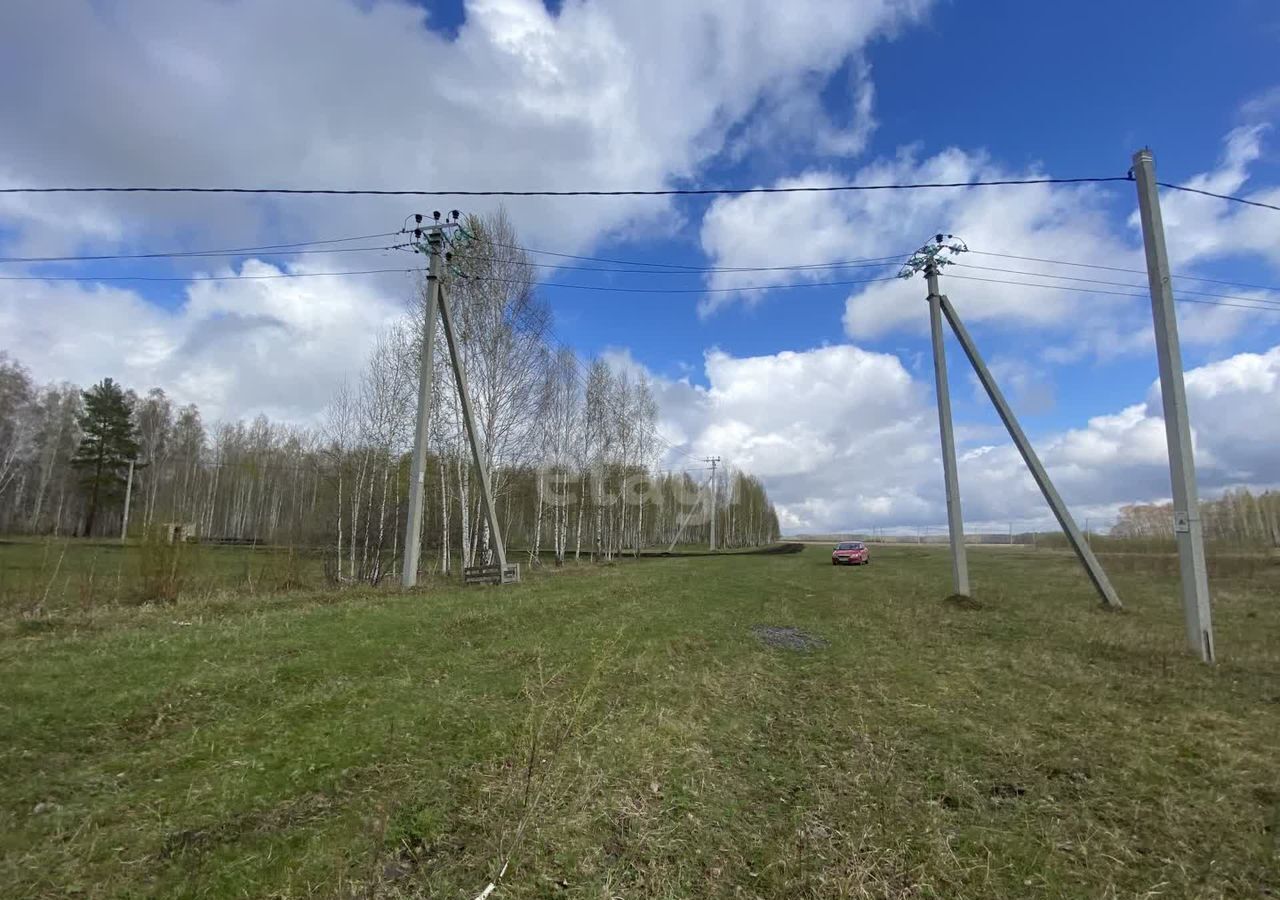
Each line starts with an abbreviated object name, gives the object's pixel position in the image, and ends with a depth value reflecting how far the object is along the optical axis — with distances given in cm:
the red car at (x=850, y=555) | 3497
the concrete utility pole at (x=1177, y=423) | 950
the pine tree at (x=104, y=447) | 4950
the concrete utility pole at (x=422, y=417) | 1533
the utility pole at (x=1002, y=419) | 1552
